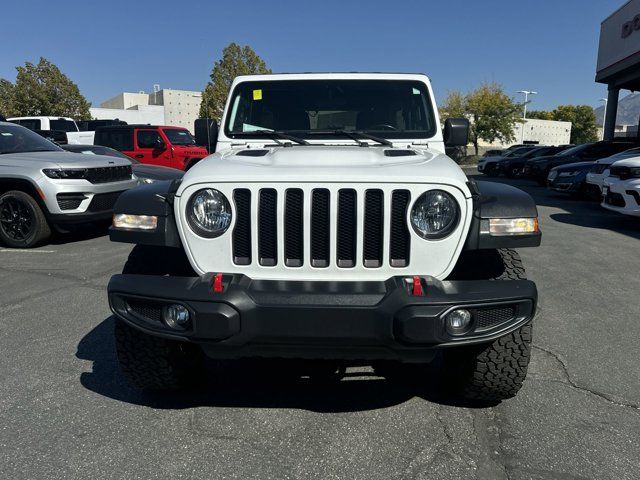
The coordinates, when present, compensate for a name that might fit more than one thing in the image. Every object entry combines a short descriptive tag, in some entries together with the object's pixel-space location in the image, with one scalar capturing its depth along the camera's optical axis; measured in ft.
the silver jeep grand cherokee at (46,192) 21.44
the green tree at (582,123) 232.73
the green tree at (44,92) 111.14
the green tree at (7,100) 109.70
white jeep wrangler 6.98
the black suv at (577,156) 49.67
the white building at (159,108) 145.18
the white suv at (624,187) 25.82
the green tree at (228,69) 125.59
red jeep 43.93
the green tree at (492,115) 124.26
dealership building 63.31
